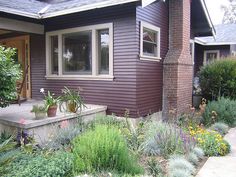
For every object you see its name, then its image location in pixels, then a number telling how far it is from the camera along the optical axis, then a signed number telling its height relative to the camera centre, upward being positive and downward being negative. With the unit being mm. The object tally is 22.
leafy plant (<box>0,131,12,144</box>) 5059 -1264
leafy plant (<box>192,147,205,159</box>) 4738 -1441
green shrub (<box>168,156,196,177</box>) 3775 -1433
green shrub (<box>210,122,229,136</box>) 6946 -1463
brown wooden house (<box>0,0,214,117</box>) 6973 +777
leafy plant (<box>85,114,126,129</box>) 5936 -1159
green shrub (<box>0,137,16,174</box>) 3558 -1237
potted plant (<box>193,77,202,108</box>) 11273 -956
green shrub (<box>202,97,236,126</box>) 8011 -1246
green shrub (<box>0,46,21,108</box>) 5168 -44
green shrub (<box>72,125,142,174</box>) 3824 -1248
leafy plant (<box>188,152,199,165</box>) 4449 -1461
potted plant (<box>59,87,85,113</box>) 6484 -710
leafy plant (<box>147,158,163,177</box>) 3875 -1453
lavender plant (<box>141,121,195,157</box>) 4762 -1290
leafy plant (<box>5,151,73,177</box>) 3451 -1297
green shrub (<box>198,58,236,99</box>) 9727 -137
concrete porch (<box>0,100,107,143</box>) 5281 -1024
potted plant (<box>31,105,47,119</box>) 5520 -811
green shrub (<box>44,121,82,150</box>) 4926 -1261
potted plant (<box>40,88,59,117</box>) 5801 -731
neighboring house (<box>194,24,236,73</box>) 14383 +1595
